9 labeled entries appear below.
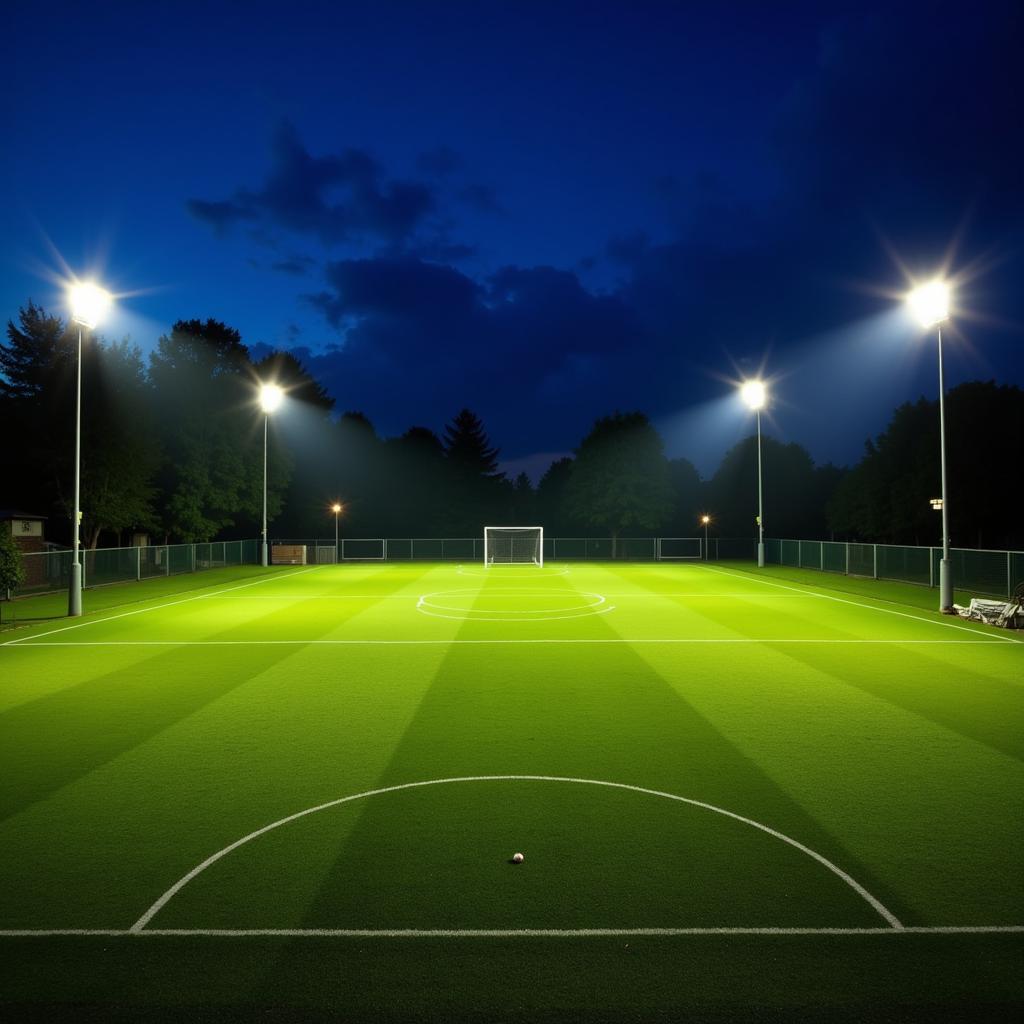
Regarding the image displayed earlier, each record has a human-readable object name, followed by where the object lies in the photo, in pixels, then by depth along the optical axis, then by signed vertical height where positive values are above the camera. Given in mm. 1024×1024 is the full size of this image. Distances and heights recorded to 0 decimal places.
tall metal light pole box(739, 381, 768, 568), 41812 +7192
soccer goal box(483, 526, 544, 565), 52938 -1575
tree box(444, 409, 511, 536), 82938 +4954
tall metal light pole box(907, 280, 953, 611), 22375 +6245
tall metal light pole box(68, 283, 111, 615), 21547 +5829
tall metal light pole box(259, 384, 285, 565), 42303 +7135
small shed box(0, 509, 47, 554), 34344 -150
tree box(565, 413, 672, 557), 70188 +4439
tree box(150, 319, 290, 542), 52188 +5865
